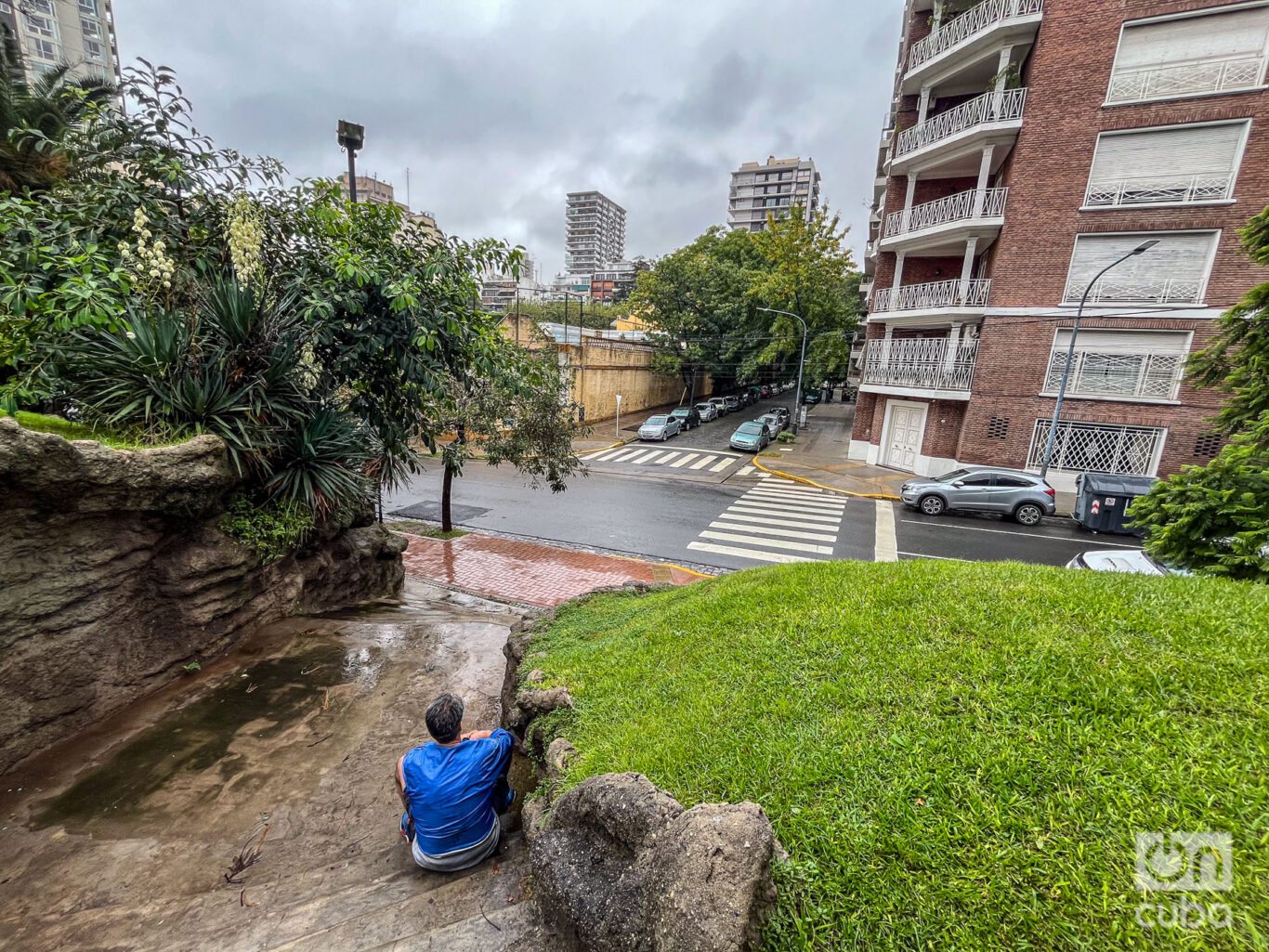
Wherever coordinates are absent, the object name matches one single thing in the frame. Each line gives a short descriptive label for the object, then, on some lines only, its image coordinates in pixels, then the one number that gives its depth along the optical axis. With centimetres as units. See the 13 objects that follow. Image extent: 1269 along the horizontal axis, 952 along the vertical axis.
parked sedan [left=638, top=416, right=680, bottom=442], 2562
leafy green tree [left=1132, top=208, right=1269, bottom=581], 429
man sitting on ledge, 283
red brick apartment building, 1373
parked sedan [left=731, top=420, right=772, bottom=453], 2302
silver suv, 1342
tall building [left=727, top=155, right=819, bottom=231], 7994
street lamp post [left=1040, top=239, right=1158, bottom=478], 1394
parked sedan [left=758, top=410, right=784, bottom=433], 2592
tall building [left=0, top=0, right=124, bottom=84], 4581
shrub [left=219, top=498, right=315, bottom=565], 542
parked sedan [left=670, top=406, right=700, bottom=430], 2862
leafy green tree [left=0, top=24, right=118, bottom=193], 972
